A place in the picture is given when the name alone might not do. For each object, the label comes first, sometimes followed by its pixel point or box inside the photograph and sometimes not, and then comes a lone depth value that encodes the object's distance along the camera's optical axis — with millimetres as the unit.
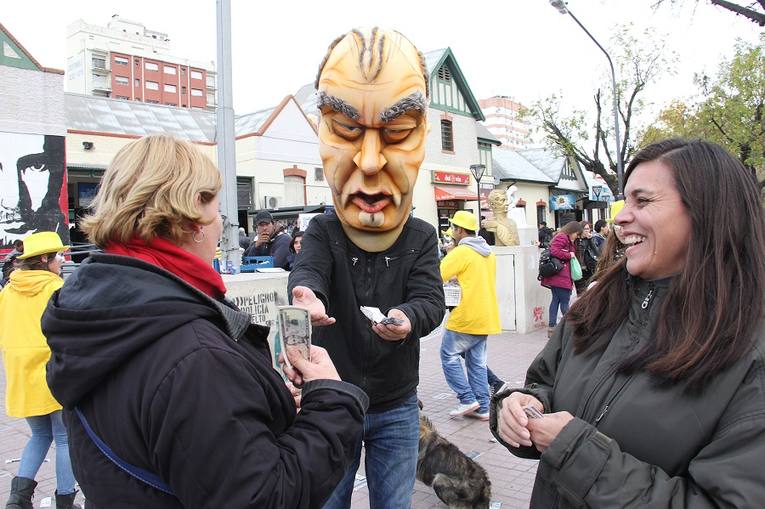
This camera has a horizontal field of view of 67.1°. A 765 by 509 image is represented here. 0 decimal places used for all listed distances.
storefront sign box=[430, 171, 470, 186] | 25664
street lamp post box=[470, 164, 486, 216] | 18391
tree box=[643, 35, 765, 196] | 18531
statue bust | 10586
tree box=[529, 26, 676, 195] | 21828
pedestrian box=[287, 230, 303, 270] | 7534
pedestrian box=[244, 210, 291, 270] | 7961
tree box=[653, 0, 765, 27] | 9086
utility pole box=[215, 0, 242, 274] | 6395
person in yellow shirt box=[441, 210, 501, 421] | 5664
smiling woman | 1370
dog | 3631
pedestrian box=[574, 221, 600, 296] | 10102
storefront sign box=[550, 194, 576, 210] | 33844
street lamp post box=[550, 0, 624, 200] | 14873
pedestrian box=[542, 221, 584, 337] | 8945
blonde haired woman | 1227
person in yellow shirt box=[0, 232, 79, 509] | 3676
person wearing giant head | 2484
